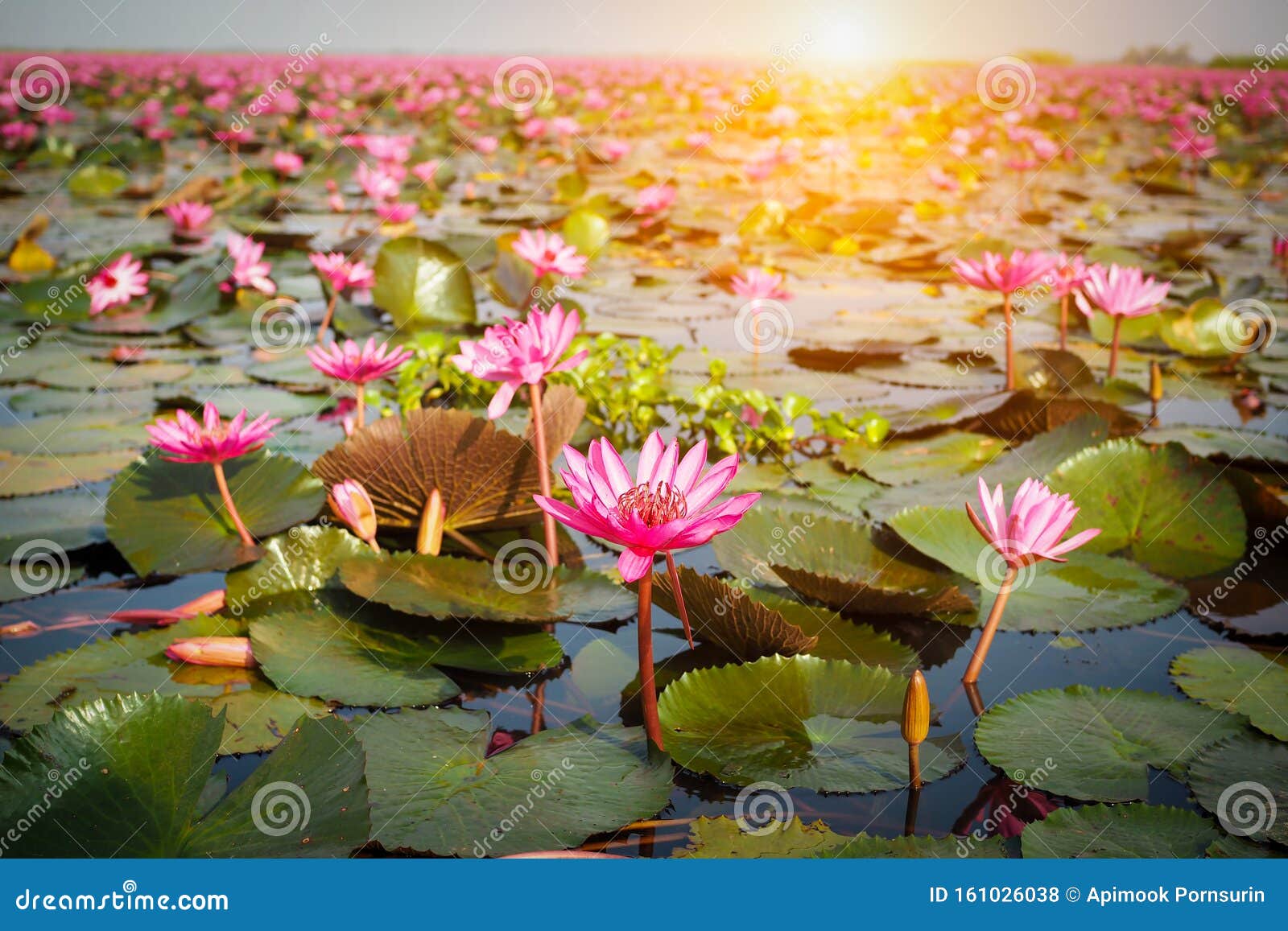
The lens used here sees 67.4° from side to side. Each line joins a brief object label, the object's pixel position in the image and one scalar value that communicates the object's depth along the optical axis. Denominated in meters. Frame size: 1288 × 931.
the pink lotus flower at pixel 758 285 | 3.29
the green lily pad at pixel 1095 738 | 1.38
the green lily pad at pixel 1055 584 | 1.83
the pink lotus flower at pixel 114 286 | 3.69
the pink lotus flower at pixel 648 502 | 1.20
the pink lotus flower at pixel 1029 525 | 1.42
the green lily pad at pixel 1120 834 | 1.20
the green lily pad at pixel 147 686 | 1.51
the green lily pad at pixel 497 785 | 1.24
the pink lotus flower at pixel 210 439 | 1.82
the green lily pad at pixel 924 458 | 2.51
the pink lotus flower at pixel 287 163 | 6.28
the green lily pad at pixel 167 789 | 1.18
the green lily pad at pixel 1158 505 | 2.02
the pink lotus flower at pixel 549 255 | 2.75
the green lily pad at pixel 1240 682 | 1.51
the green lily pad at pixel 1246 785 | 1.26
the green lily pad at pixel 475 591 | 1.66
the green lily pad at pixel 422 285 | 3.77
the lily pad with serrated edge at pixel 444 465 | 2.01
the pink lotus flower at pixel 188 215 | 5.23
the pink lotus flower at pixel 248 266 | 3.63
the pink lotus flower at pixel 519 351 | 1.73
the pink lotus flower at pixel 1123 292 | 2.69
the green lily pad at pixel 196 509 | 1.97
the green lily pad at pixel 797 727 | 1.39
